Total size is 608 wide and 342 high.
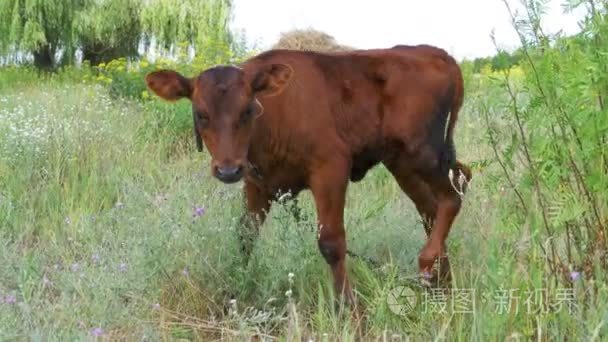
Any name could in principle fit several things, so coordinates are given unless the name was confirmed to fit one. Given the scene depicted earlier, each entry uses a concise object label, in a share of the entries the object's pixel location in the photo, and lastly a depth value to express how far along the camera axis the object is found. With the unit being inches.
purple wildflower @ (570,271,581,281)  105.8
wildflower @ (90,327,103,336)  110.0
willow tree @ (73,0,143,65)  702.5
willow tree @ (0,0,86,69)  687.1
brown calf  140.7
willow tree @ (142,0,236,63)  709.3
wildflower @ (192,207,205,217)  151.3
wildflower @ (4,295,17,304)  124.6
